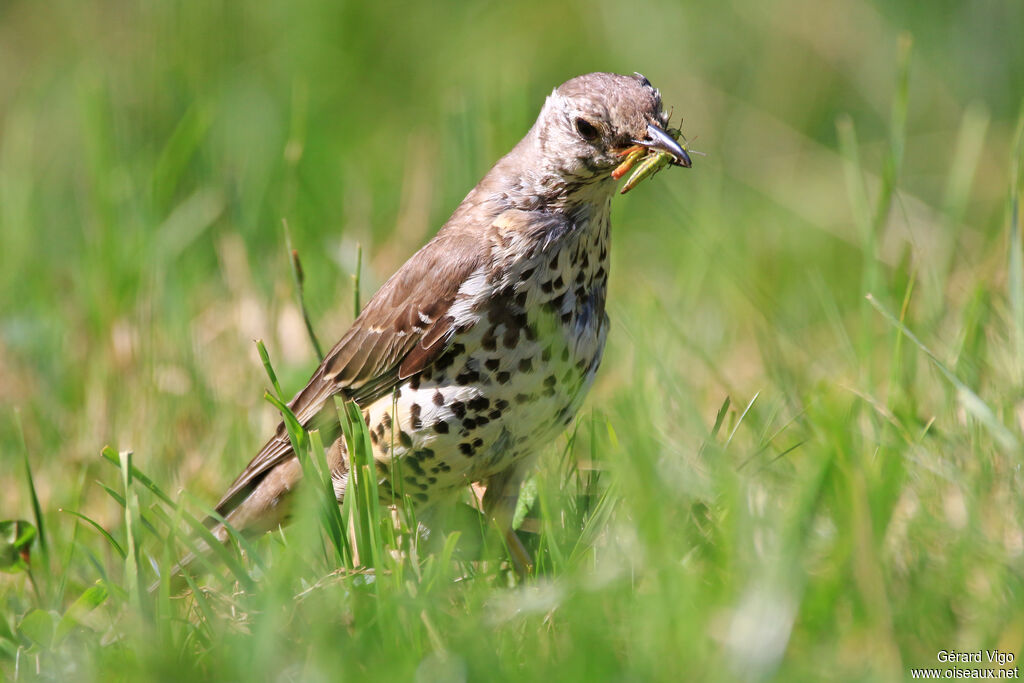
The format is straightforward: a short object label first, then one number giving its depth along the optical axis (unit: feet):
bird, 23.80
